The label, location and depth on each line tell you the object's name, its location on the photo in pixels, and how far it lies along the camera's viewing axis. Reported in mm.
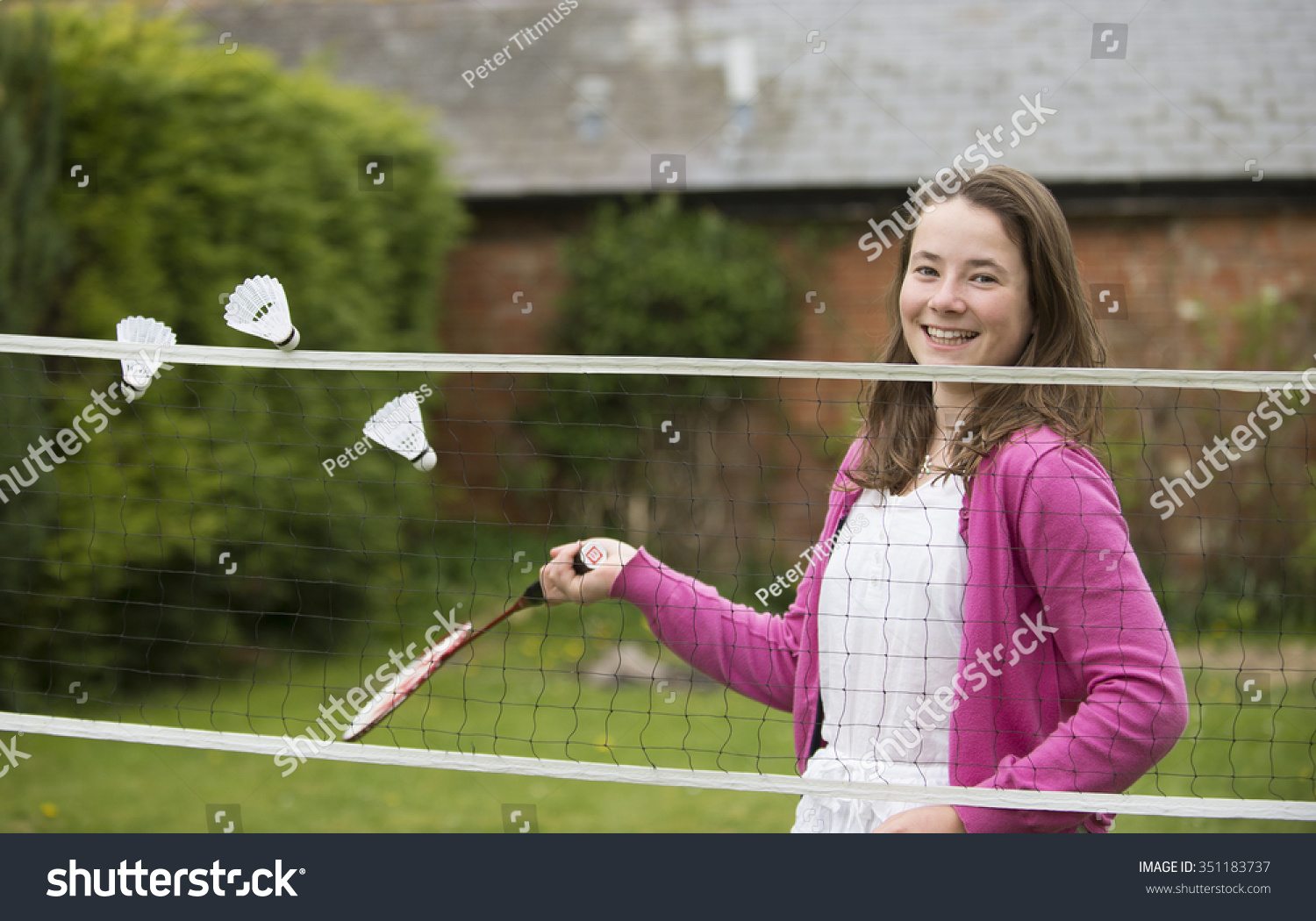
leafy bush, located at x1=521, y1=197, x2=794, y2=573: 8297
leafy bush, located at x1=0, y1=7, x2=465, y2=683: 5422
